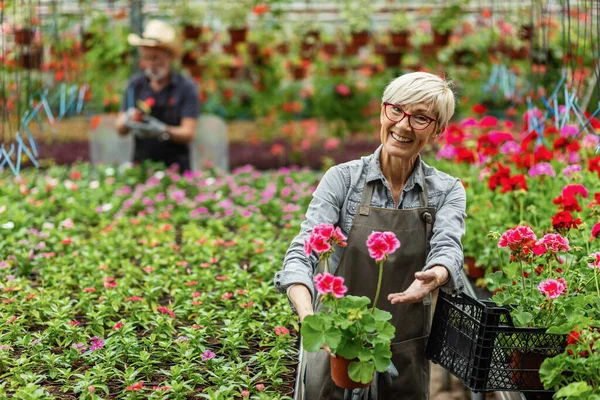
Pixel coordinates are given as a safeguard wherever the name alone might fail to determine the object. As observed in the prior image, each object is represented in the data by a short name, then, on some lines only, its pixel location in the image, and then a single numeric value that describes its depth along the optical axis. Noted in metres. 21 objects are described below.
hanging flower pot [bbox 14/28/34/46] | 5.67
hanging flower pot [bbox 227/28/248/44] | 8.00
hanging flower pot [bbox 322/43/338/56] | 8.85
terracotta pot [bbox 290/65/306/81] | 9.07
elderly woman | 2.30
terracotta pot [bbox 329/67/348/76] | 9.16
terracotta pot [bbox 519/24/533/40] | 7.07
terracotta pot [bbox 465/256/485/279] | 3.83
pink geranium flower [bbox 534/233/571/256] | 2.41
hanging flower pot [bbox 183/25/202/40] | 7.94
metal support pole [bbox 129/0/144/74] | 7.10
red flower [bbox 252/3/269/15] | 7.63
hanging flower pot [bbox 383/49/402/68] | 8.27
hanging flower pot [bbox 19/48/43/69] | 6.09
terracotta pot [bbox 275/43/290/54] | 8.80
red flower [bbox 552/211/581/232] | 2.52
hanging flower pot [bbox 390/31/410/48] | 8.15
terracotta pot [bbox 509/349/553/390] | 2.24
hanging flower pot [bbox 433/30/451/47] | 8.13
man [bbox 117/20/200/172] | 6.01
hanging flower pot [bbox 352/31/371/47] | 8.29
